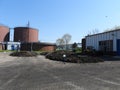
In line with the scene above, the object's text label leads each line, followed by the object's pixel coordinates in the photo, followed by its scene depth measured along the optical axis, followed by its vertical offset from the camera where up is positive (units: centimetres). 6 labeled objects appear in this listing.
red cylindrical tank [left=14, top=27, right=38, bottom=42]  3511 +433
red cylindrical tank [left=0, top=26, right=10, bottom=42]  3367 +450
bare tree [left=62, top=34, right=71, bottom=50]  5293 +441
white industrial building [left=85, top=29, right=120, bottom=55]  1657 +95
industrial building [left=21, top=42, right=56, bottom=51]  3202 -29
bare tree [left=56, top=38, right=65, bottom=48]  5201 +201
